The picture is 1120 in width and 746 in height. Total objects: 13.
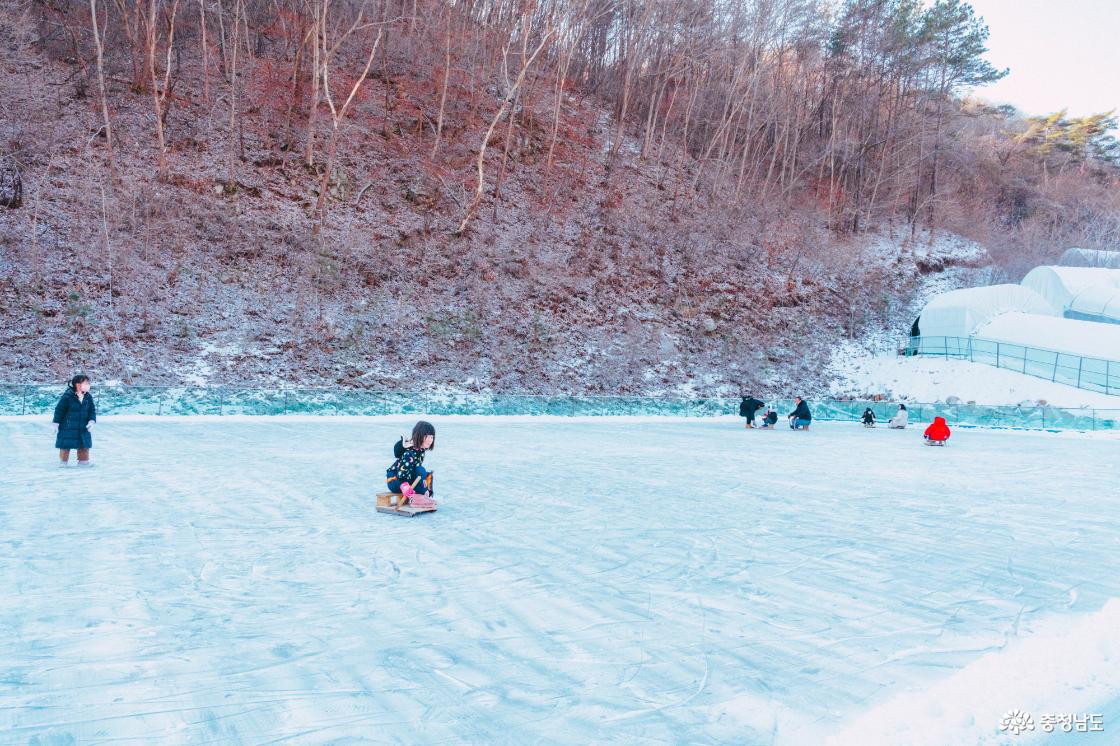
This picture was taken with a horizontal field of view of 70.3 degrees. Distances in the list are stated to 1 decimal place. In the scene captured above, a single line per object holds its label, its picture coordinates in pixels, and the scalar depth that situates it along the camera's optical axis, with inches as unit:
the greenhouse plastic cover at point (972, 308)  1553.9
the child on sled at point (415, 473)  308.7
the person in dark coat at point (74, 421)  422.6
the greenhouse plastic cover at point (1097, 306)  1673.2
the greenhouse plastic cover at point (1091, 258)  2107.5
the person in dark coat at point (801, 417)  962.1
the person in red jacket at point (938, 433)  751.7
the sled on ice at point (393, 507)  308.2
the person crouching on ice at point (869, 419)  1082.1
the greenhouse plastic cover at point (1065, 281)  1742.1
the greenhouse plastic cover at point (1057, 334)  1347.2
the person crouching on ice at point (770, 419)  964.0
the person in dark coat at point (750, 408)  980.6
